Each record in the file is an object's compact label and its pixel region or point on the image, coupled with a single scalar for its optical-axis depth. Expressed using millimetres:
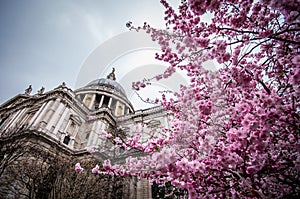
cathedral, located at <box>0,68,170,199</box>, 8125
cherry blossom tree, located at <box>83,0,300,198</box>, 2393
